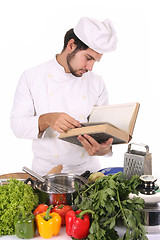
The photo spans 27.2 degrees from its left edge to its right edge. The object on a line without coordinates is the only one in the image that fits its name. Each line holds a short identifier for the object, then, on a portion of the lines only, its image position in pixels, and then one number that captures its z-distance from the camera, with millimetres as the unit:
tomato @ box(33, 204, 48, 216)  1749
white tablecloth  1661
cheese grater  2041
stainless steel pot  1819
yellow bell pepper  1623
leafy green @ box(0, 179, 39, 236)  1663
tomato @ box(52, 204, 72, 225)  1754
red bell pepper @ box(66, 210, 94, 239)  1596
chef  2543
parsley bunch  1553
